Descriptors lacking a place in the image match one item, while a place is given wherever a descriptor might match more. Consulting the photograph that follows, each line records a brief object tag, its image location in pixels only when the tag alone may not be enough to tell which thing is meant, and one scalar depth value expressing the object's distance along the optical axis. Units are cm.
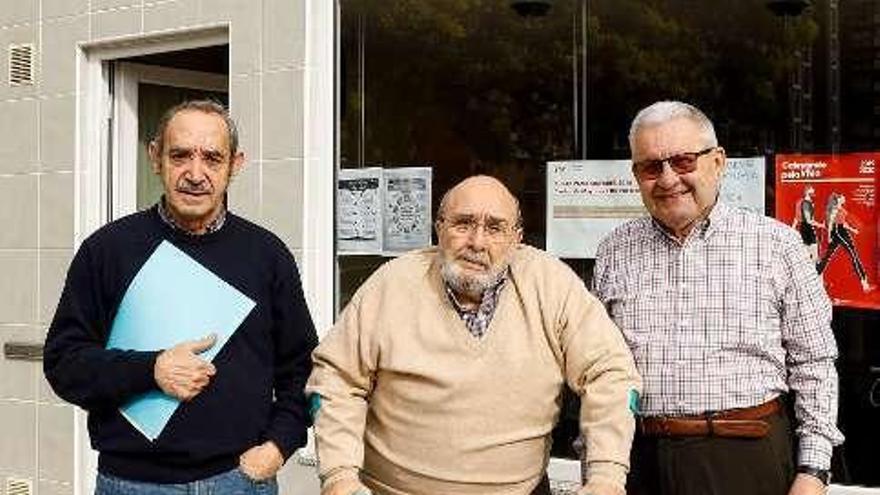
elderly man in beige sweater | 279
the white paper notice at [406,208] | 499
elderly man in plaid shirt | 293
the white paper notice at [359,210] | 510
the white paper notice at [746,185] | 421
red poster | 401
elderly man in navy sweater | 281
